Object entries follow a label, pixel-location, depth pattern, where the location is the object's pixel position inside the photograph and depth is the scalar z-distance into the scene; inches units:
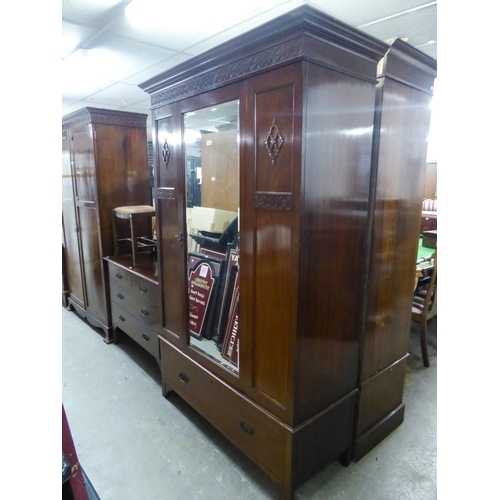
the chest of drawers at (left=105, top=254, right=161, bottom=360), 95.0
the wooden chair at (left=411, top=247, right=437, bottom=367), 102.8
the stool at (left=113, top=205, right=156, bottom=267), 105.6
